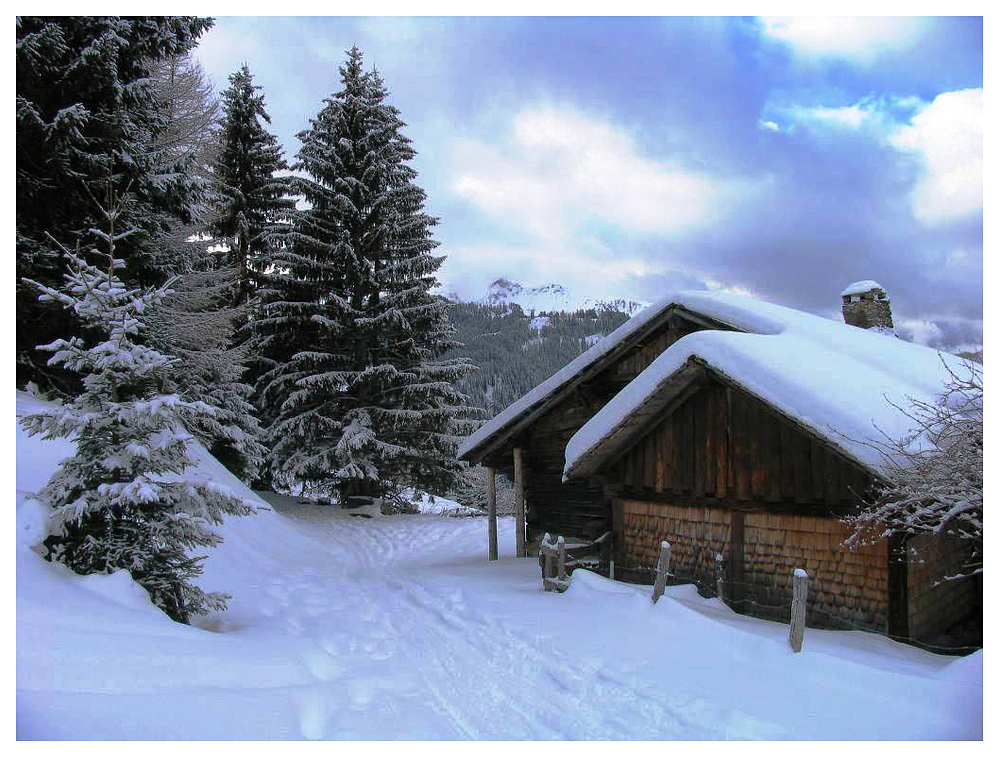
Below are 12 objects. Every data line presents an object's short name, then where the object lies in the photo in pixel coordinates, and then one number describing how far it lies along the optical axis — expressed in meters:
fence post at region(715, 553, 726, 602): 7.80
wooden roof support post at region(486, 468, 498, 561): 12.59
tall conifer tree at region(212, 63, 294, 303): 20.92
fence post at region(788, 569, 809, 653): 5.35
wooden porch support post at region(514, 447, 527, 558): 12.54
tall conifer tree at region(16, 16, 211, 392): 8.84
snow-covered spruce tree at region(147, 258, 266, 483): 13.05
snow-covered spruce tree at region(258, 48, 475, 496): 19.00
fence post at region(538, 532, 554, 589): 8.69
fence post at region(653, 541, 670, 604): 6.64
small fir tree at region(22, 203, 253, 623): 5.44
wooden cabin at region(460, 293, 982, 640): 6.52
